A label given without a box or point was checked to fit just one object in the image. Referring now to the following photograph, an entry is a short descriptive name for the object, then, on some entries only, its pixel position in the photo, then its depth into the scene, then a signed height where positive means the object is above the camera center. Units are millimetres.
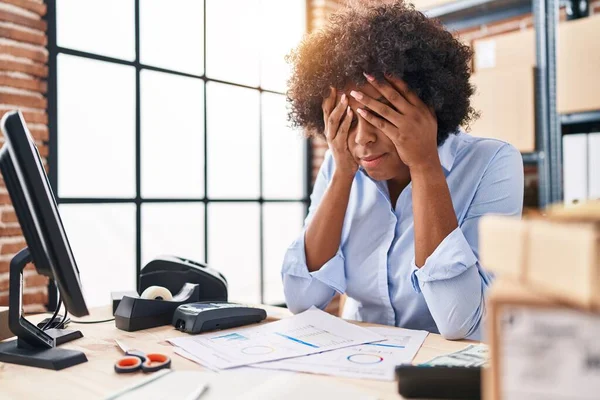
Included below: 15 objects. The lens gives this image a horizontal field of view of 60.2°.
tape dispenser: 1053 -190
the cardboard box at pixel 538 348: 335 -95
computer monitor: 700 -62
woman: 1073 +68
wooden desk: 667 -244
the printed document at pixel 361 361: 731 -236
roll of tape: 1105 -189
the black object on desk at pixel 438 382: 552 -192
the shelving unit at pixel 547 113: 1945 +348
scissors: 740 -229
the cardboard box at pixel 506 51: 2026 +623
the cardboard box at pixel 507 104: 1998 +401
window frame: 1788 +228
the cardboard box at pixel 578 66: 1810 +500
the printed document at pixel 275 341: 812 -237
